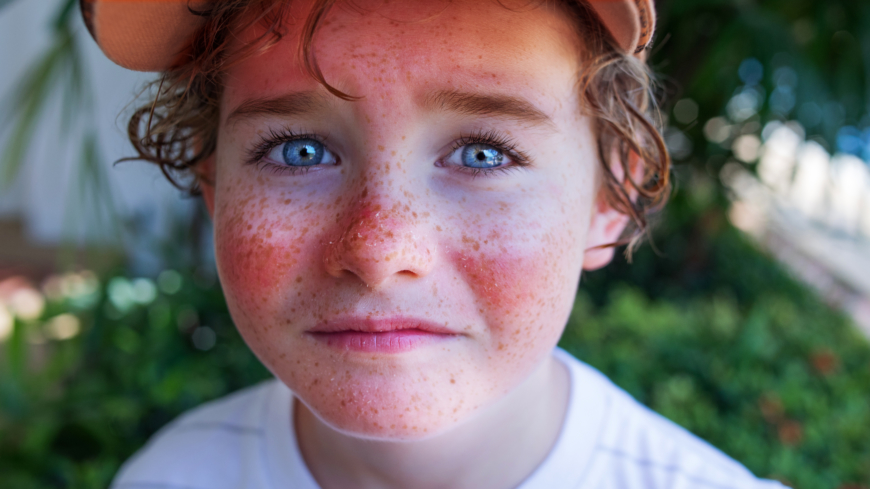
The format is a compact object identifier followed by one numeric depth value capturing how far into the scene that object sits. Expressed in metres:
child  0.25
